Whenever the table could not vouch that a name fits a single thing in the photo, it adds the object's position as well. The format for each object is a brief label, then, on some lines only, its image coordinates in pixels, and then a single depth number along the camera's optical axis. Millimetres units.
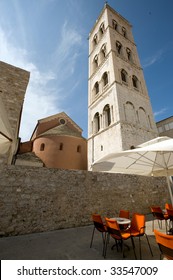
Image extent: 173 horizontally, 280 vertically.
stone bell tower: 14133
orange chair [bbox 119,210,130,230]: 5094
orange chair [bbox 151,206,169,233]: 5283
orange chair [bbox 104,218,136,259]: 3198
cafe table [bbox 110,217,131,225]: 3795
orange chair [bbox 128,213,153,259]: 3487
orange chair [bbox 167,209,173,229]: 5148
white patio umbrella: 4852
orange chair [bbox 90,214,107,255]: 3810
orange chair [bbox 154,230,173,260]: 2012
